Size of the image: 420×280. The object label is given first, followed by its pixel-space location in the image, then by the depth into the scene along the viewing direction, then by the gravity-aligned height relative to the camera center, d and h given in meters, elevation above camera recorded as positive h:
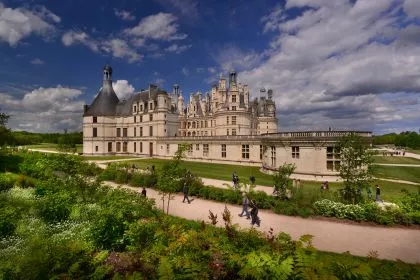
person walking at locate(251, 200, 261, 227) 15.25 -4.33
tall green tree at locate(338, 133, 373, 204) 18.34 -2.03
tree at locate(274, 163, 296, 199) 19.39 -3.02
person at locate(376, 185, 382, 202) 19.56 -4.00
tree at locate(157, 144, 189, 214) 17.44 -2.16
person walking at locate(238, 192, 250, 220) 16.98 -4.13
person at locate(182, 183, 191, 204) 20.68 -3.97
